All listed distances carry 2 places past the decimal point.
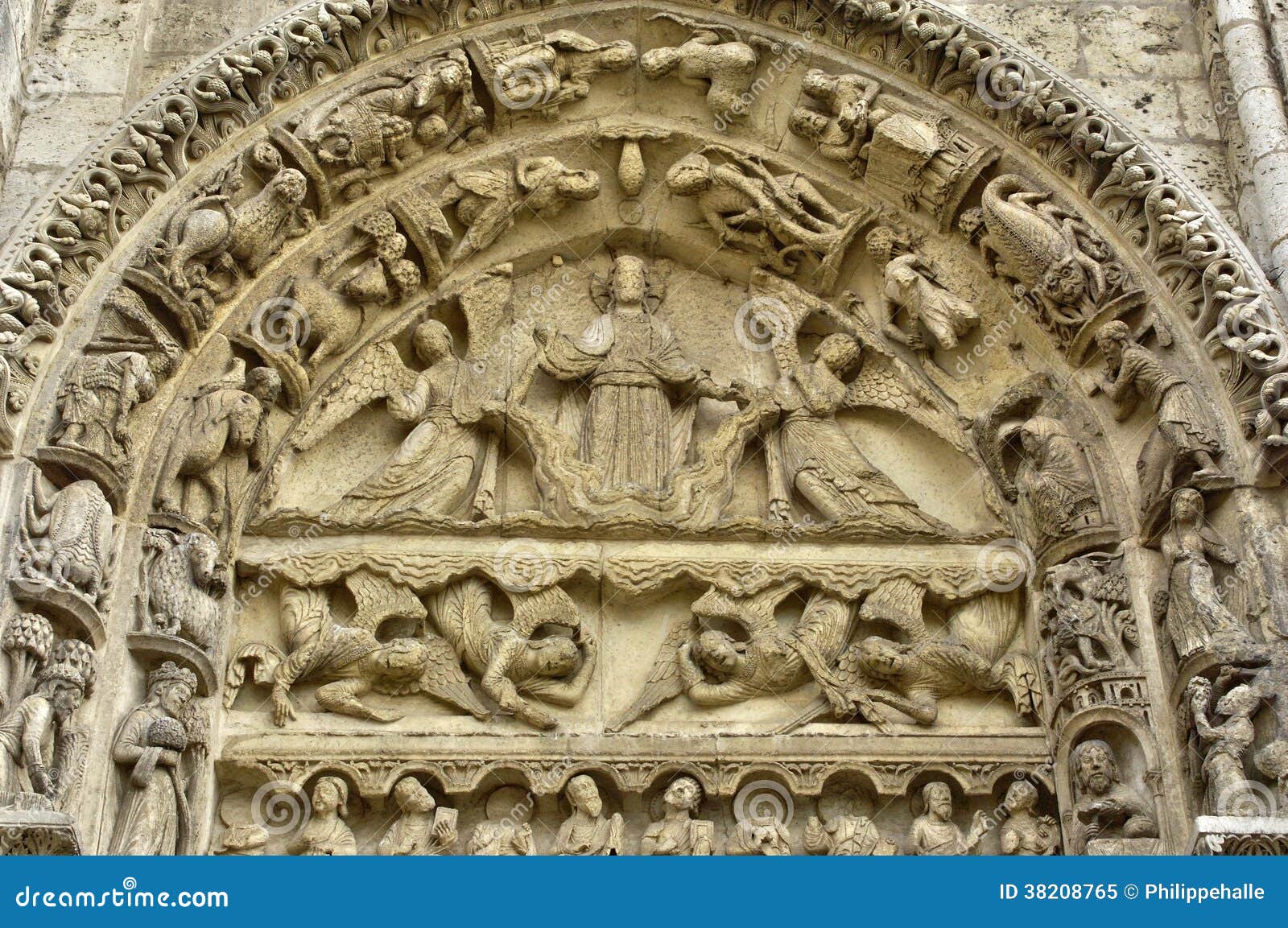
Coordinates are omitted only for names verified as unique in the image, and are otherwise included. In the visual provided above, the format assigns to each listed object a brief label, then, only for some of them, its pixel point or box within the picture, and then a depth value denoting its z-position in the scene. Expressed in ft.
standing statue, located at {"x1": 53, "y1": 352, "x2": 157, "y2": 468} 23.80
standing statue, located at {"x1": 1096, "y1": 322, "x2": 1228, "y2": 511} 24.27
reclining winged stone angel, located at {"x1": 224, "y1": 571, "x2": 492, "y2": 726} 25.07
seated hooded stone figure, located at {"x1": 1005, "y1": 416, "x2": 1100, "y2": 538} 25.61
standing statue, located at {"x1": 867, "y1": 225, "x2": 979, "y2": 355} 27.89
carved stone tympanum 23.79
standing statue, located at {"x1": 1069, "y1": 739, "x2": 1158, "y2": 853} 23.13
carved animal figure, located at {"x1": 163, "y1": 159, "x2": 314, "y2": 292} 25.67
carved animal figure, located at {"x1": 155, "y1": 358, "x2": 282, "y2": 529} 25.05
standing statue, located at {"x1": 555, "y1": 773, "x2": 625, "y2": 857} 24.14
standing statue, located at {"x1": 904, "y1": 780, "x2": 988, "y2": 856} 24.12
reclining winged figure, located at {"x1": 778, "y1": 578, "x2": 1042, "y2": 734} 25.35
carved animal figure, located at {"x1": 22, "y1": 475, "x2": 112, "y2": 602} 22.77
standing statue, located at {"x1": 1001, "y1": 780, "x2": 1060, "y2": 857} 24.12
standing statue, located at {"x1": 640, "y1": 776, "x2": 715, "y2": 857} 24.16
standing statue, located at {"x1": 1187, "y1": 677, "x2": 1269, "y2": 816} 21.79
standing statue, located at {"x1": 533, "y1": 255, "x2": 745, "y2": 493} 27.53
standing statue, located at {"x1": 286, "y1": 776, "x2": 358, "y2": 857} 23.99
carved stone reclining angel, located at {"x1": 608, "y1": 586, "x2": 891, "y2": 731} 25.45
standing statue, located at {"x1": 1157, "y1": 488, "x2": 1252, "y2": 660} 23.13
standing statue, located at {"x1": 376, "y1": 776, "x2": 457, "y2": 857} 24.11
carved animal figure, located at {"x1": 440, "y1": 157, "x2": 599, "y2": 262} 28.76
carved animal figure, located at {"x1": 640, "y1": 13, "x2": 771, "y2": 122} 29.12
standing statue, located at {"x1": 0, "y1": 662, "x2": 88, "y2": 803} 21.35
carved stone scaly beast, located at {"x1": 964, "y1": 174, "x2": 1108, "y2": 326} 26.37
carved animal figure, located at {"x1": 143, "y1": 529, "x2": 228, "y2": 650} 24.02
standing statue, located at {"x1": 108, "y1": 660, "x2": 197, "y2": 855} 22.74
